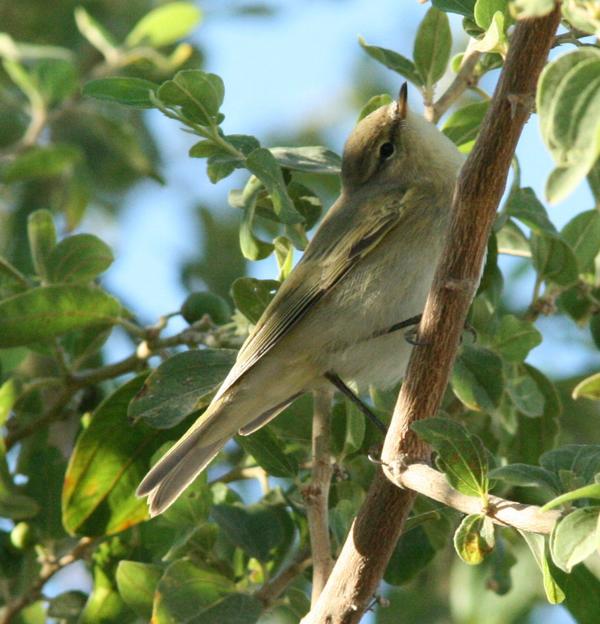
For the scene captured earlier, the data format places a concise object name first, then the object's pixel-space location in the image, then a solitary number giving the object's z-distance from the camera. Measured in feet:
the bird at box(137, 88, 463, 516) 18.52
